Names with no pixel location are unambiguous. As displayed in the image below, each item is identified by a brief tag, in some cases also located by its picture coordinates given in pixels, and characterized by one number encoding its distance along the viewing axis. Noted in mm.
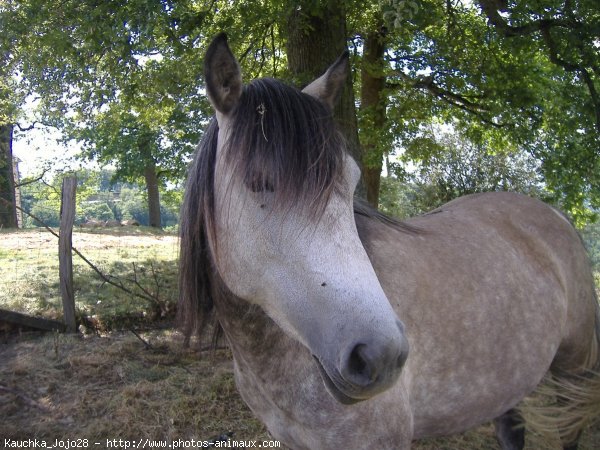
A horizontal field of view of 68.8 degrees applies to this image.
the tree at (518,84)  5160
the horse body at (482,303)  2104
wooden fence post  5422
